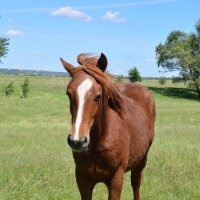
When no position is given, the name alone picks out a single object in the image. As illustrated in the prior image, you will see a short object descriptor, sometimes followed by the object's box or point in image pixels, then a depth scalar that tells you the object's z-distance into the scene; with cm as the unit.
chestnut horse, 445
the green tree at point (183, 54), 6256
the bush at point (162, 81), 8105
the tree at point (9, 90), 4822
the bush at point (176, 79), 6494
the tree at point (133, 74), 6788
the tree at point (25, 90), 4611
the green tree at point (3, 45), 4468
